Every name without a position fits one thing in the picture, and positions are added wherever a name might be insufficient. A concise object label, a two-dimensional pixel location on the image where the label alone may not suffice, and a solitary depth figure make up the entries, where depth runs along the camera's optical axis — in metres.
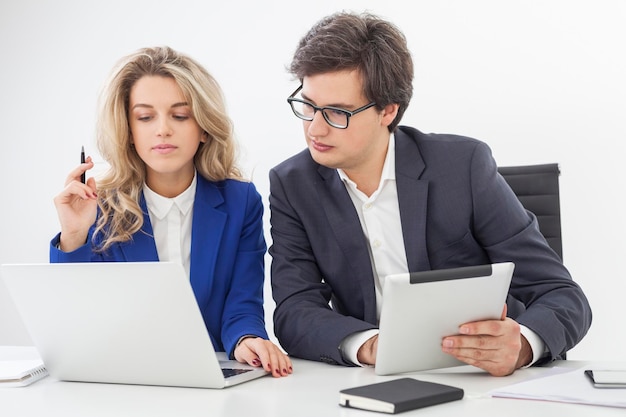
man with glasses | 2.36
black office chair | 2.56
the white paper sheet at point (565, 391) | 1.84
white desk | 1.83
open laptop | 1.91
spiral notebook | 2.05
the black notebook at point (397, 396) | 1.82
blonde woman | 2.44
